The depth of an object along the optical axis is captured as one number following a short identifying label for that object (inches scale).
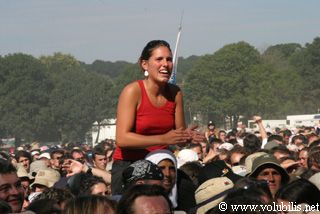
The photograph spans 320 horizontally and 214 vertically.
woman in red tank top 328.3
